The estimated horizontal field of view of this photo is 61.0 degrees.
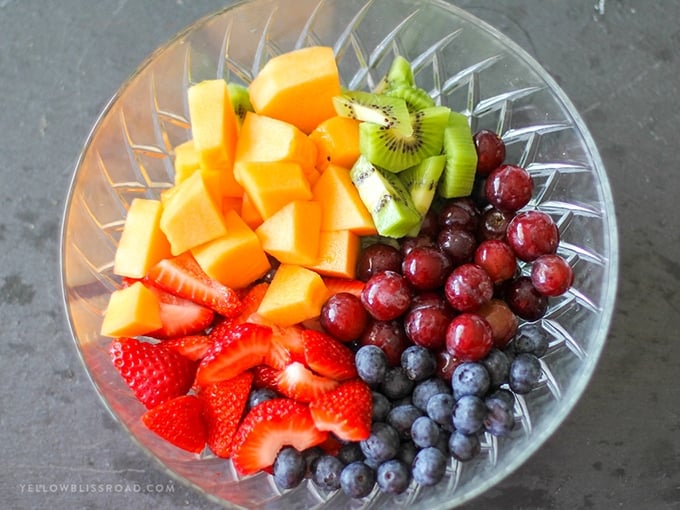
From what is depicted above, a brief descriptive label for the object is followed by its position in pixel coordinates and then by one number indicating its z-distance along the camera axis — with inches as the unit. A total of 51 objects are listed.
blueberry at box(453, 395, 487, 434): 8.8
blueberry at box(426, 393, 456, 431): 9.1
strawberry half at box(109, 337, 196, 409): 9.7
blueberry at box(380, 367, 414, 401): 9.6
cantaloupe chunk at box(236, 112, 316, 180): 10.1
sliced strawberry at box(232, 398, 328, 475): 9.3
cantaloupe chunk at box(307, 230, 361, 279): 10.2
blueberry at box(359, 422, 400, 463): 9.1
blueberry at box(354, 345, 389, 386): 9.4
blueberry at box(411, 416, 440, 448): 9.1
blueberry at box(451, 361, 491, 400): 9.0
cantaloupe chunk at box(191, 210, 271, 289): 10.1
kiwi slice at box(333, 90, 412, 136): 10.1
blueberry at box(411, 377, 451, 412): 9.4
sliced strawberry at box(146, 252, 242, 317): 10.3
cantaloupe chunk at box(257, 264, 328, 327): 10.0
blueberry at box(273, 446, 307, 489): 9.3
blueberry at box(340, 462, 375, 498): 9.2
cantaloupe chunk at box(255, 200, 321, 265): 10.0
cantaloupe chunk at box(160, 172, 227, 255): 10.0
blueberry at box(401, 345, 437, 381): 9.4
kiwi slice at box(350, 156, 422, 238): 9.8
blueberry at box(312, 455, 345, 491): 9.4
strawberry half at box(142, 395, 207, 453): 9.4
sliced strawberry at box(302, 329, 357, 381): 9.5
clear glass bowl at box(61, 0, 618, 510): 9.9
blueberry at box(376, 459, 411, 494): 9.1
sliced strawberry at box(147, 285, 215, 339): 10.3
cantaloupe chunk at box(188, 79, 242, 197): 10.1
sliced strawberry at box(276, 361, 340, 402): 9.6
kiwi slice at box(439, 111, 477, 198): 10.1
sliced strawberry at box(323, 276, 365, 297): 10.2
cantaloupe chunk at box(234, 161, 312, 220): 10.1
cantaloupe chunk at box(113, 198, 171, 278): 10.4
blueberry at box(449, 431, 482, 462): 9.0
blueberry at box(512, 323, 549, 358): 9.7
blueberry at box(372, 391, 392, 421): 9.5
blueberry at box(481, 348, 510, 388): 9.3
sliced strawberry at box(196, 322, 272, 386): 9.6
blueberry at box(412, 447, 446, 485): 9.0
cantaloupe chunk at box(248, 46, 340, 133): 10.3
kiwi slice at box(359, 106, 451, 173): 10.1
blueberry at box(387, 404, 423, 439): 9.4
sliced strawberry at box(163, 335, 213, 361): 10.1
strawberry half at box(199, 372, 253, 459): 9.8
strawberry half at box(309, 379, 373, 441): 9.1
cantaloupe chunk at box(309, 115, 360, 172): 10.5
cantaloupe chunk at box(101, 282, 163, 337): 10.0
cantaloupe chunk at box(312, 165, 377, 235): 10.2
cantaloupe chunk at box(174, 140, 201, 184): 10.6
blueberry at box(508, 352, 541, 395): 9.3
